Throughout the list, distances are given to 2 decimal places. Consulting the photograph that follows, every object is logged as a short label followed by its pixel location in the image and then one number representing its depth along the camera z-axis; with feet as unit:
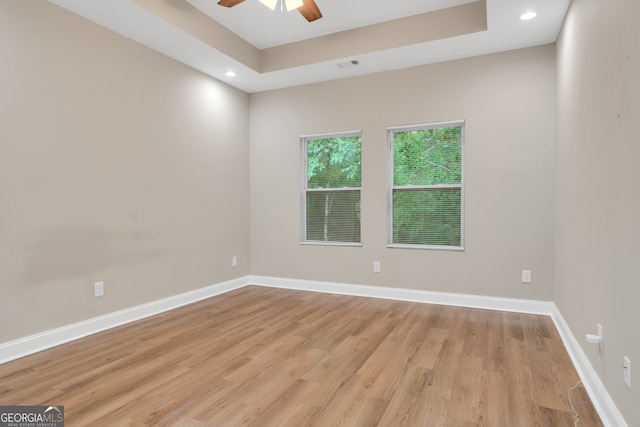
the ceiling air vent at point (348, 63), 13.08
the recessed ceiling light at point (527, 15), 9.74
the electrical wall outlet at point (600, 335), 6.32
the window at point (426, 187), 13.24
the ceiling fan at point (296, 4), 8.80
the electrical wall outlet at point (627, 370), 5.01
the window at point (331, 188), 15.02
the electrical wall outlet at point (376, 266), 14.30
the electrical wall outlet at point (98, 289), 10.28
